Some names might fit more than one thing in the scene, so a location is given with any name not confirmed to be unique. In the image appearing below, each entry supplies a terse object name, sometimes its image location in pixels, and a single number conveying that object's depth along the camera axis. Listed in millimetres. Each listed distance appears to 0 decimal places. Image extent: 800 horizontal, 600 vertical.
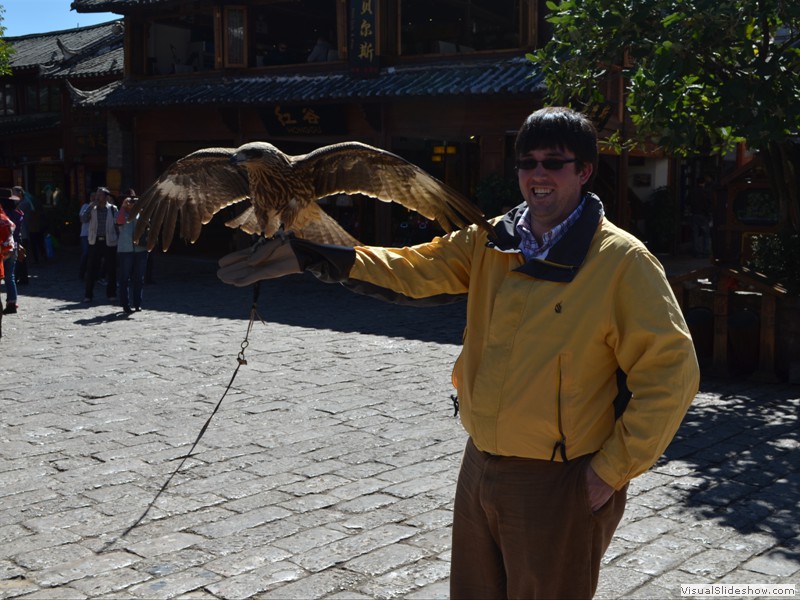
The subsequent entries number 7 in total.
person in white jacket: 13453
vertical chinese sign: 16891
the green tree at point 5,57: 27828
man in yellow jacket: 2469
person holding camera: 12500
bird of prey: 3328
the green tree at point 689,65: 7301
